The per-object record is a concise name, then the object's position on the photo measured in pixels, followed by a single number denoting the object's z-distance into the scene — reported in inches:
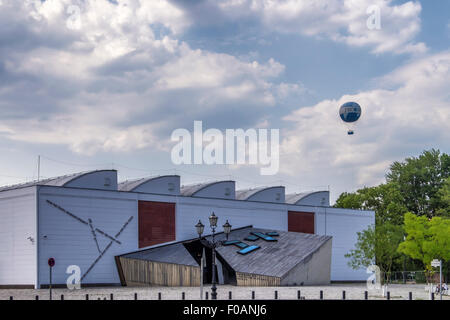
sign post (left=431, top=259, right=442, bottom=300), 1608.0
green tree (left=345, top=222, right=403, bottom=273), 2094.0
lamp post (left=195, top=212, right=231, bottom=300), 1422.7
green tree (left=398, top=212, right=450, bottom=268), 2170.3
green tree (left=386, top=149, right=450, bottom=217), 4116.6
